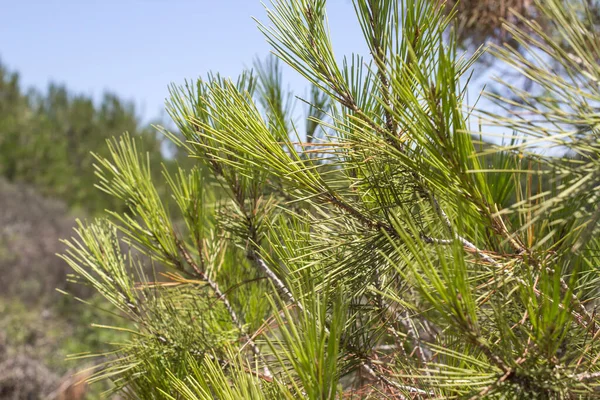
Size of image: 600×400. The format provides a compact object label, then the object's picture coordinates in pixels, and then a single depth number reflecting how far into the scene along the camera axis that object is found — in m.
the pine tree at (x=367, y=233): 0.53
